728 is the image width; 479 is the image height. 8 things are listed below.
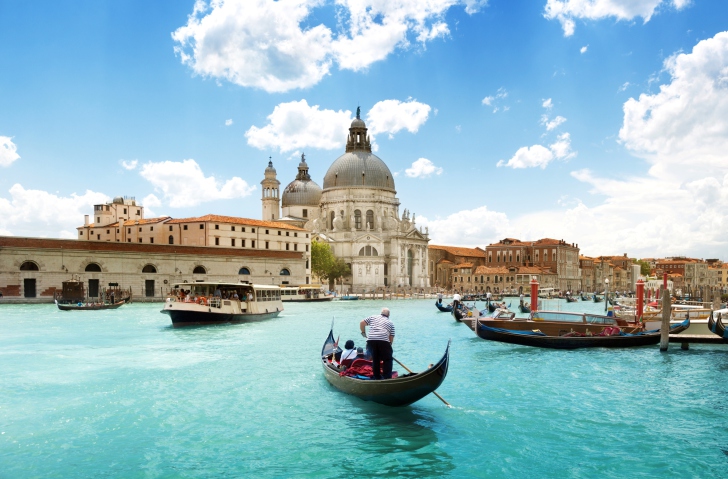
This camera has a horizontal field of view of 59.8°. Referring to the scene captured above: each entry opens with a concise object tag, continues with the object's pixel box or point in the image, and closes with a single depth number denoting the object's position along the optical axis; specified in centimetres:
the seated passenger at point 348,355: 1281
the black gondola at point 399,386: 1044
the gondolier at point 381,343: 1095
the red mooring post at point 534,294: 3088
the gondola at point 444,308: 4109
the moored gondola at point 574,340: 2053
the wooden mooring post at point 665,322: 1919
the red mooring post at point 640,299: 2494
